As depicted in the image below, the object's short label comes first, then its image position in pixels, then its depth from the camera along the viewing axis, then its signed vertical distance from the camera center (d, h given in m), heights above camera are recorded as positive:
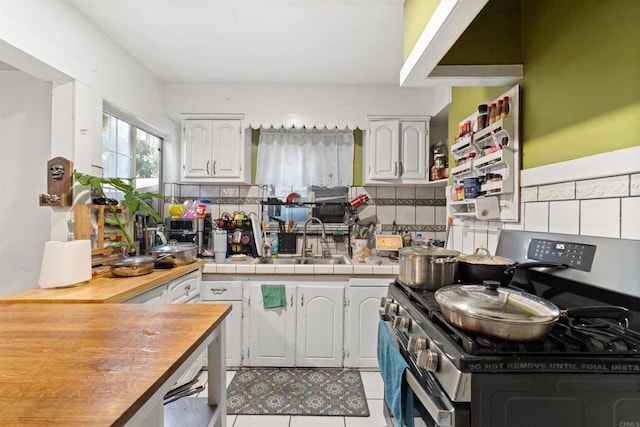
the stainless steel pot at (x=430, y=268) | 1.30 -0.24
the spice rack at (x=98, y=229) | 1.82 -0.11
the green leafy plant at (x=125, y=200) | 1.82 +0.08
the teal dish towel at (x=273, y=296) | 2.35 -0.66
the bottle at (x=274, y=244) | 2.93 -0.31
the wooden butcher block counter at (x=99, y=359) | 0.55 -0.37
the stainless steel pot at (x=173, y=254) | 2.11 -0.32
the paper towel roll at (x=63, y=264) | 1.53 -0.29
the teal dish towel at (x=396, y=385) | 1.10 -0.68
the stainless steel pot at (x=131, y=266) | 1.83 -0.35
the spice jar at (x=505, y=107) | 1.55 +0.58
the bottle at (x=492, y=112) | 1.64 +0.58
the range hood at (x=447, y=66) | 1.03 +0.71
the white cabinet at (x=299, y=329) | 2.36 -0.93
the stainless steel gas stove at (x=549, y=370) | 0.74 -0.40
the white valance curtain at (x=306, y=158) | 3.05 +0.57
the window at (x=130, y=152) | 2.29 +0.52
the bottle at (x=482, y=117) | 1.70 +0.59
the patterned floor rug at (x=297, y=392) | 1.91 -1.26
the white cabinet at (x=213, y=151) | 2.83 +0.60
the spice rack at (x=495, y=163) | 1.51 +0.29
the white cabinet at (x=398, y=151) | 2.81 +0.61
